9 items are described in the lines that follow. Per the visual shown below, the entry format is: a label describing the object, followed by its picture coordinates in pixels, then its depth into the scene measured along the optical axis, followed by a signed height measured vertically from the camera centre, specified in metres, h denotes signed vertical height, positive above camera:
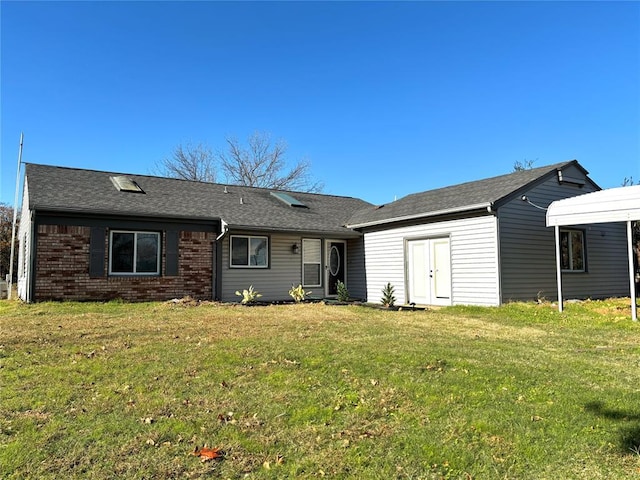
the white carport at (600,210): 9.58 +1.41
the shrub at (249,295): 13.23 -0.78
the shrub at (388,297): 12.91 -0.84
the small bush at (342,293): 14.70 -0.79
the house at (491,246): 11.65 +0.72
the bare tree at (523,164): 35.00 +8.66
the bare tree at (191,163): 34.03 +8.64
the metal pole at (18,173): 15.99 +3.86
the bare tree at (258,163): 33.69 +8.50
